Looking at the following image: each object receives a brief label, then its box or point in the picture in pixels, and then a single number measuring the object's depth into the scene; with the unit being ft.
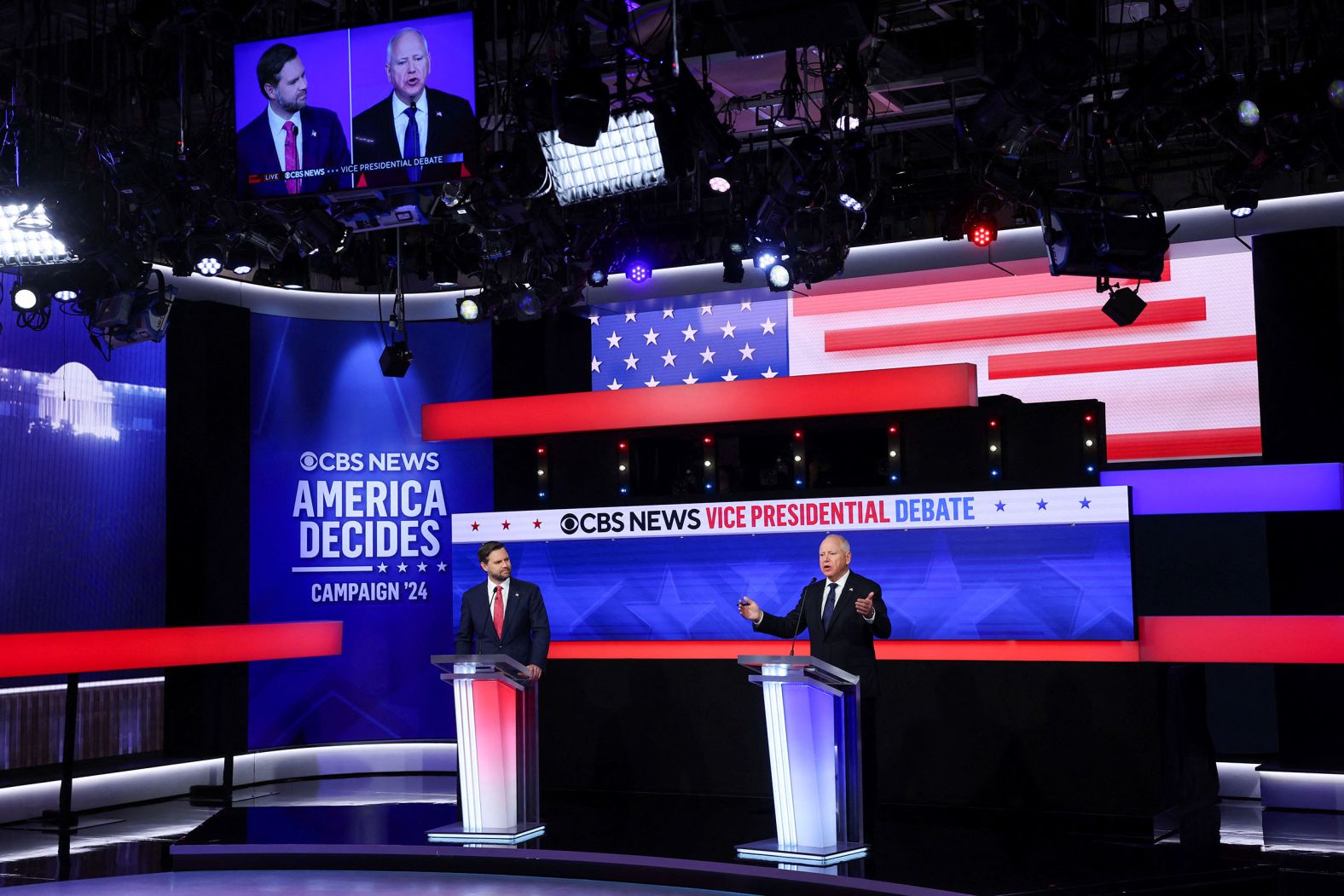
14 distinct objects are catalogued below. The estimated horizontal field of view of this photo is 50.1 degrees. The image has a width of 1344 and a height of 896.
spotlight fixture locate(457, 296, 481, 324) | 31.96
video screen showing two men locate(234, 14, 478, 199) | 19.57
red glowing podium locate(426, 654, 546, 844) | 22.39
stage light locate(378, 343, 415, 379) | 32.07
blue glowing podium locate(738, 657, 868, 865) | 20.17
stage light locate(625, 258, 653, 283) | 30.37
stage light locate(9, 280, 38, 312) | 27.73
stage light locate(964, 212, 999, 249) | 30.07
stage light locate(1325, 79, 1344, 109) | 20.38
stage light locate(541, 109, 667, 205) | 22.70
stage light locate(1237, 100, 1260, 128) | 22.52
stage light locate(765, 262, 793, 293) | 28.84
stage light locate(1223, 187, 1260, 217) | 25.75
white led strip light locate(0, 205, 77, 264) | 25.68
